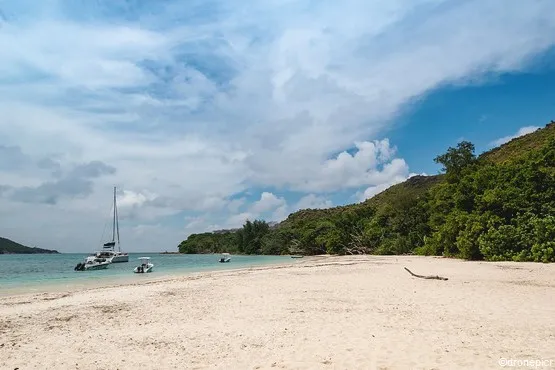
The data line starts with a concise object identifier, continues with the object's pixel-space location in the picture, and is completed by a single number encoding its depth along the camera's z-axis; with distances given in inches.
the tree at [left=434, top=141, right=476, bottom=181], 2033.7
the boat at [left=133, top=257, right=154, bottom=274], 1639.1
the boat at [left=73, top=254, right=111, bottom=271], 2048.5
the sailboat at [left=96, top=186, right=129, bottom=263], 2795.3
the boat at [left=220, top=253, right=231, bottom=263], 2645.2
